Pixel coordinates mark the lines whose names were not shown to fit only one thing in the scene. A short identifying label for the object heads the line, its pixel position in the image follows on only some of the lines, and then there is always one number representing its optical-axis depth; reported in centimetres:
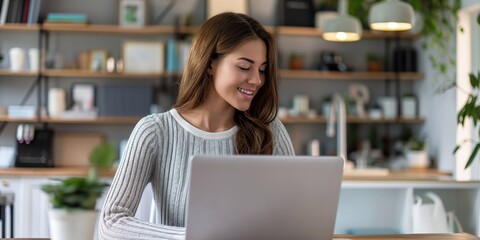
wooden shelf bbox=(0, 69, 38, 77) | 586
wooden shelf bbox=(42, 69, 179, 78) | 593
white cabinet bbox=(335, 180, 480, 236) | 414
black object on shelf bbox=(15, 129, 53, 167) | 583
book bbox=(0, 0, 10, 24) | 591
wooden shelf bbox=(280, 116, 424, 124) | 623
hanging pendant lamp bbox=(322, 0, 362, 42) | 501
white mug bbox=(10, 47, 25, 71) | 589
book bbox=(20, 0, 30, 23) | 595
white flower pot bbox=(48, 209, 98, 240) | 162
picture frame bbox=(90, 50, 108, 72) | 603
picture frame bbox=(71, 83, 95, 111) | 609
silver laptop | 184
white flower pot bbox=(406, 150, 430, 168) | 610
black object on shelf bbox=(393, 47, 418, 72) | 644
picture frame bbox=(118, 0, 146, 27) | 611
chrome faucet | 565
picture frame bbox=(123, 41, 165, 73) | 608
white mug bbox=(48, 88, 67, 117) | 598
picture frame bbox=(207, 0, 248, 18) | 610
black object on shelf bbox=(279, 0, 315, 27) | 636
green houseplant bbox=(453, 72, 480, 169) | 382
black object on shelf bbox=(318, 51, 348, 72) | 635
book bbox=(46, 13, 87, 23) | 591
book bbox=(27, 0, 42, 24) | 593
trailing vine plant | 577
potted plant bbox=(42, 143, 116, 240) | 162
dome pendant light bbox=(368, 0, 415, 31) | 431
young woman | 240
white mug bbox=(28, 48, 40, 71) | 593
